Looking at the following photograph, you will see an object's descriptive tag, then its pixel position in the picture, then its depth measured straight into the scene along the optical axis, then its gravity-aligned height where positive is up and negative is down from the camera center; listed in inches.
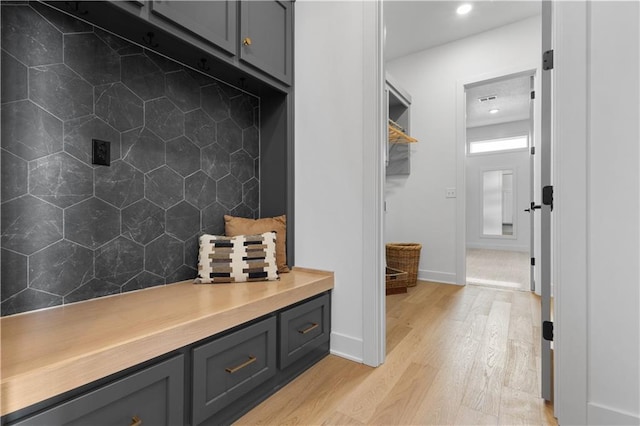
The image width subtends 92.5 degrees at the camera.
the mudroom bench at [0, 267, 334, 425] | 32.3 -18.5
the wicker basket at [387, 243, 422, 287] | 135.7 -20.7
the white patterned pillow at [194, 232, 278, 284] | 67.3 -10.6
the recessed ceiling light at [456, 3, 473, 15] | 119.5 +80.9
